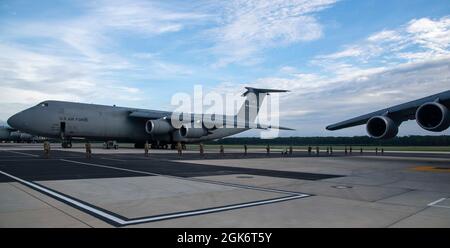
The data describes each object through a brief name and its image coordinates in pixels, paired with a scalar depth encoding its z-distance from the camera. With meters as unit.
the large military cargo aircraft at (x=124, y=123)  35.19
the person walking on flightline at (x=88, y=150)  21.91
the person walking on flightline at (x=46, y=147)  21.48
